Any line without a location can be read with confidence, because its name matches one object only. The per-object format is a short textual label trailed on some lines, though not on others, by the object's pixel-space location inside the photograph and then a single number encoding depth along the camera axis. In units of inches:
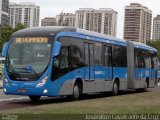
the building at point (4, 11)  4401.3
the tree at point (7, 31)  2799.5
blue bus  716.0
